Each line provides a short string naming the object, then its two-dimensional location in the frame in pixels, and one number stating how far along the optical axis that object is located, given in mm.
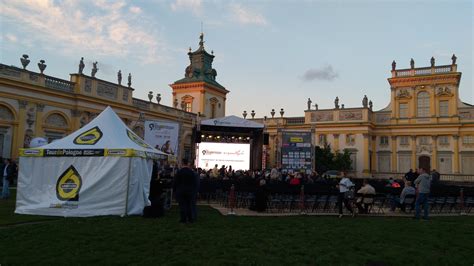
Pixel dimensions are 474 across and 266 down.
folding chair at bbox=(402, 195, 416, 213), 12750
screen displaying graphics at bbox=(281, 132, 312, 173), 24266
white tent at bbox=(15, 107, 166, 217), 10531
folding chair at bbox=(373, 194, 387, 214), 13203
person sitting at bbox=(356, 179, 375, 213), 12109
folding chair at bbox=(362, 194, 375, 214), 12234
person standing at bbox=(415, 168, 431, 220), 10688
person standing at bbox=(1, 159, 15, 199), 13906
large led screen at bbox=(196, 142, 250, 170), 24750
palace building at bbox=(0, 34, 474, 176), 31000
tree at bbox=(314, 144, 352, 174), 40000
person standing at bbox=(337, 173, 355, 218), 11395
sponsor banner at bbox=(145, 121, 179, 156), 17859
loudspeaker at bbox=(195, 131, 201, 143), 23312
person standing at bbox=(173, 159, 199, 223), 9211
